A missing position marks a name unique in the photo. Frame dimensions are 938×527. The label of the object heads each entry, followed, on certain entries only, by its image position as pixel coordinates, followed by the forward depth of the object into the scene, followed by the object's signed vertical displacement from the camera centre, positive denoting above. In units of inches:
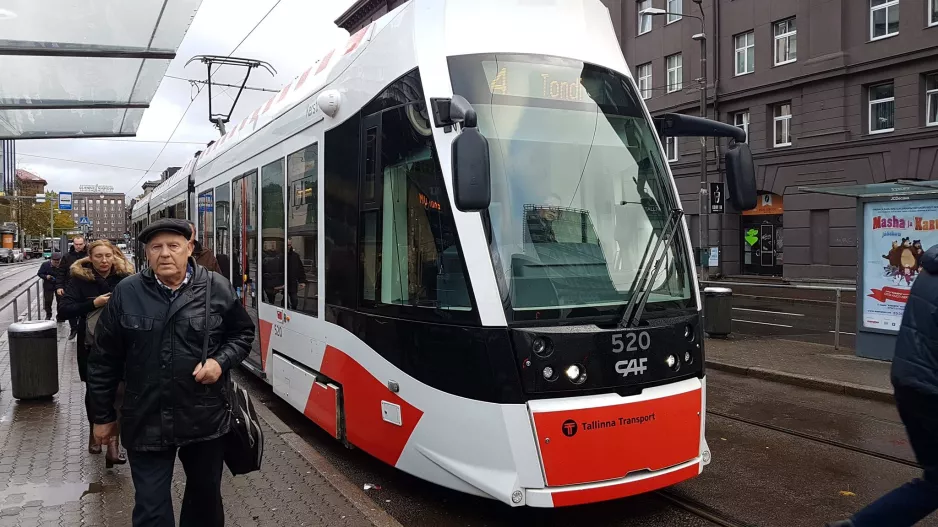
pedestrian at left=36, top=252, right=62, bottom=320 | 592.0 -22.8
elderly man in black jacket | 125.2 -21.1
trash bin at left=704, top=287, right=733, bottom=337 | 480.7 -45.6
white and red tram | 158.7 -3.8
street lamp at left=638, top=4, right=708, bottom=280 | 926.4 +106.4
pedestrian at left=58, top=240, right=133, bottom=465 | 216.8 -10.6
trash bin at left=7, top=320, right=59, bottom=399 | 292.8 -45.5
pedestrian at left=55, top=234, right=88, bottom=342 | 400.5 -6.1
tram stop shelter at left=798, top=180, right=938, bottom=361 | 372.2 -2.2
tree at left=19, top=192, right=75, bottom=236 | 3334.2 +144.6
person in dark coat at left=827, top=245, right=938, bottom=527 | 129.5 -27.0
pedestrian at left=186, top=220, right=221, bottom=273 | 333.4 -4.3
